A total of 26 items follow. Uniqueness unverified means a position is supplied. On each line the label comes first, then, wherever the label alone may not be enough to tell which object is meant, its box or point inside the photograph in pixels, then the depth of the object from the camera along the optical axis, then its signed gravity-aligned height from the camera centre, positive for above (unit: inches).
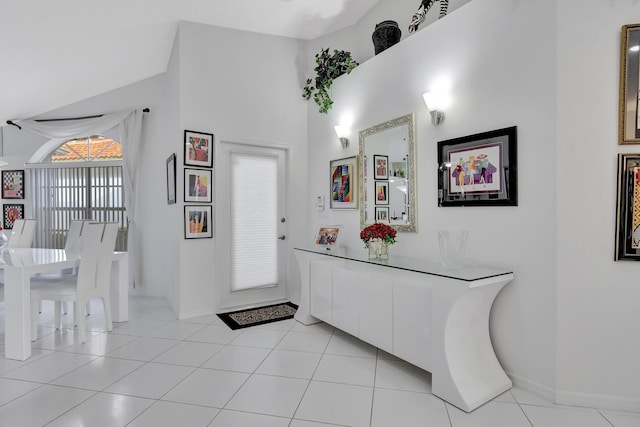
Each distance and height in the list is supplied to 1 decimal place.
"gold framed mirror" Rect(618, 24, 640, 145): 69.5 +27.2
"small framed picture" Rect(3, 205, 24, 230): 198.1 -2.1
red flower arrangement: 102.0 -7.9
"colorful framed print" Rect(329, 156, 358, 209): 135.2 +11.7
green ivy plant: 138.3 +62.8
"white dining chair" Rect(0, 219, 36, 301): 153.7 -12.0
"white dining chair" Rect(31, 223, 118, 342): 111.0 -28.3
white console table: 74.9 -30.6
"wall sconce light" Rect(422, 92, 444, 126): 98.7 +32.9
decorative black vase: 121.0 +68.3
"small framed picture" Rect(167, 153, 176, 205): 142.1 +14.7
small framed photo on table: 133.7 -11.9
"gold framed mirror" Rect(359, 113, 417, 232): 109.4 +13.3
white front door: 147.4 -7.9
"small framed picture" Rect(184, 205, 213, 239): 137.2 -5.3
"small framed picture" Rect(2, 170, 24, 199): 197.3 +16.8
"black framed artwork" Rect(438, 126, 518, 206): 82.5 +11.2
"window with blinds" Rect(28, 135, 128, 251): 187.0 +13.4
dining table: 99.3 -28.2
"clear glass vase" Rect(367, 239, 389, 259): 105.0 -13.4
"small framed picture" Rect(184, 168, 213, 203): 136.5 +11.2
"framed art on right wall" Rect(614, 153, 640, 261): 69.8 -0.2
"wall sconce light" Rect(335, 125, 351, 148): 139.0 +34.0
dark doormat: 131.3 -47.8
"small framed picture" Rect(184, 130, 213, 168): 135.9 +27.2
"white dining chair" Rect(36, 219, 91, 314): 149.1 -13.3
